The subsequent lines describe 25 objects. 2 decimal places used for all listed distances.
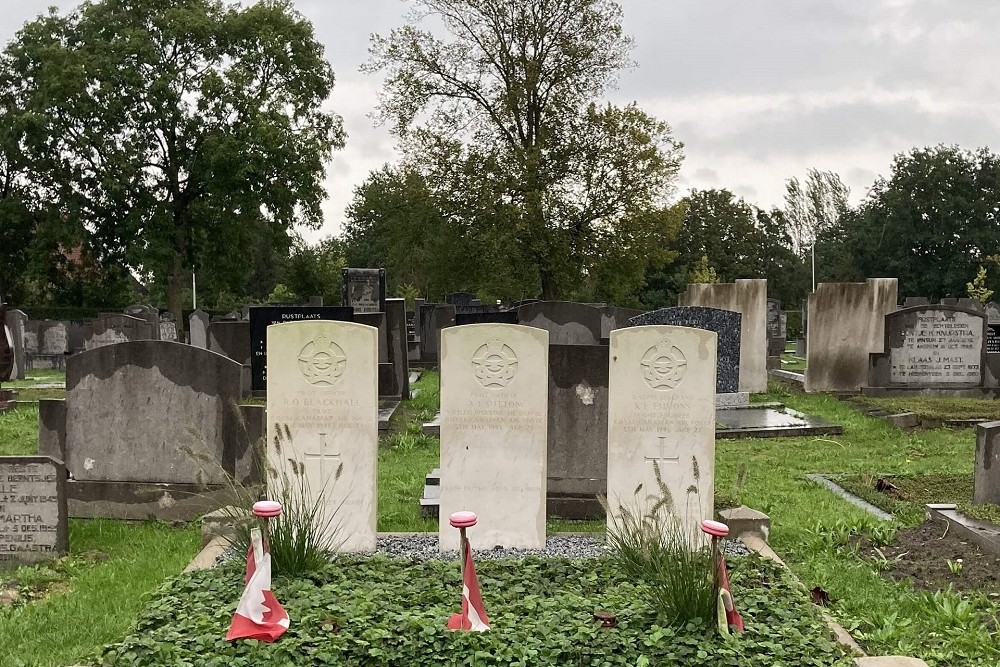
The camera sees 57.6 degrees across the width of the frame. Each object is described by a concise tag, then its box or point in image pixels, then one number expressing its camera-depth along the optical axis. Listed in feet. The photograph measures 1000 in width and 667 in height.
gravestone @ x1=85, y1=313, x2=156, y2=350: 59.72
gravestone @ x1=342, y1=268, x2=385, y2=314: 72.28
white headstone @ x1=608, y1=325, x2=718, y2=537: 20.48
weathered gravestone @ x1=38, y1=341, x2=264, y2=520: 25.20
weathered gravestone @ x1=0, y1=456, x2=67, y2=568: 20.54
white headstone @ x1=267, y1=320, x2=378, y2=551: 20.59
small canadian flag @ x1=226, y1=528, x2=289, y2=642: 13.87
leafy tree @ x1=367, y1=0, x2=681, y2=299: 89.45
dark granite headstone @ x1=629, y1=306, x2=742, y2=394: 43.29
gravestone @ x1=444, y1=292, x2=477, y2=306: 84.12
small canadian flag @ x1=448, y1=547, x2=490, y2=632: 14.15
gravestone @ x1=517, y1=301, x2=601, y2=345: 48.26
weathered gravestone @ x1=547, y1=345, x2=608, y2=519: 25.02
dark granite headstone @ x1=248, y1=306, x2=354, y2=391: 44.06
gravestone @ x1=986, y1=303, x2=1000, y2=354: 60.39
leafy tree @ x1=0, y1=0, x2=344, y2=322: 98.22
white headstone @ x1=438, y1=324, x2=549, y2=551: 20.77
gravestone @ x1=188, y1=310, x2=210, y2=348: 62.80
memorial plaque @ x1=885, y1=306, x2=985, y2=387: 47.50
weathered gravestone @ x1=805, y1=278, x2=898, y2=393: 51.01
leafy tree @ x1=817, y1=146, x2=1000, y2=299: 154.20
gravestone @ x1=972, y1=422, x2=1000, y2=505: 23.53
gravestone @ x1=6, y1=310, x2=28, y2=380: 61.31
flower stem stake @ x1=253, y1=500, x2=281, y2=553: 14.80
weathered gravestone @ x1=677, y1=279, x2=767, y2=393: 51.16
